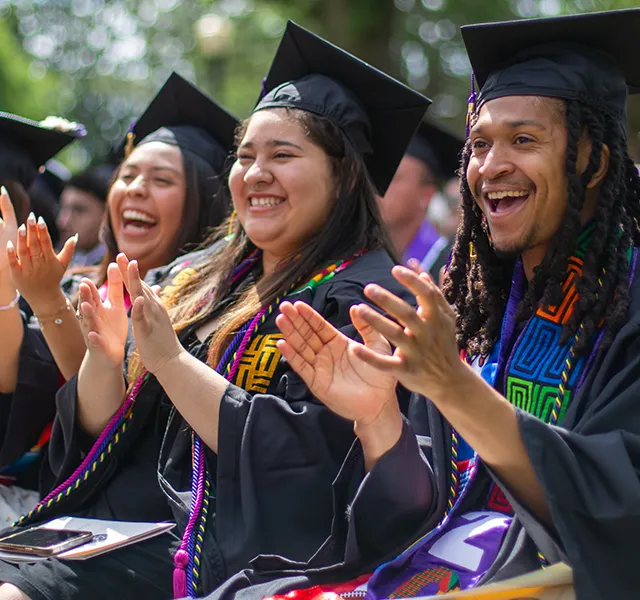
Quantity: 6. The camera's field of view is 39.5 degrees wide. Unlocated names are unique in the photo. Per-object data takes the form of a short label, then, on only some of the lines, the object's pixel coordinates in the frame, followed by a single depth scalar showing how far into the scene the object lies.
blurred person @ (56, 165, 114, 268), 6.80
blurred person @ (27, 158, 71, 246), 5.10
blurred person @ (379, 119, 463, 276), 6.07
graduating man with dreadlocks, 2.26
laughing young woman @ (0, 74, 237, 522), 3.61
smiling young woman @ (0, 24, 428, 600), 2.76
